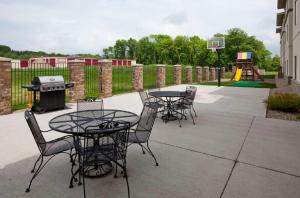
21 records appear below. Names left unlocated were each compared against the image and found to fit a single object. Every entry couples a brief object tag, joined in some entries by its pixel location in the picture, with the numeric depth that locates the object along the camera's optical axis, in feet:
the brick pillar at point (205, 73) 94.02
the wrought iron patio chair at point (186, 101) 22.90
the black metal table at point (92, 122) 10.26
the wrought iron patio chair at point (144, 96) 25.03
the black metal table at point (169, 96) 23.22
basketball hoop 71.26
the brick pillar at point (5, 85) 24.18
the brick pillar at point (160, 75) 56.54
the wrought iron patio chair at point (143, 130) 12.45
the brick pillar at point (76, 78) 32.60
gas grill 25.00
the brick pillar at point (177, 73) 67.21
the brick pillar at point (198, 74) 84.23
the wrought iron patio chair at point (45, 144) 10.32
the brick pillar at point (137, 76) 46.80
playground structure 91.20
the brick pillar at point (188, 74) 73.81
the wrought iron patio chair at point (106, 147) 9.75
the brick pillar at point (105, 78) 38.55
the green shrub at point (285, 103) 27.32
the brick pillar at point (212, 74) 102.10
